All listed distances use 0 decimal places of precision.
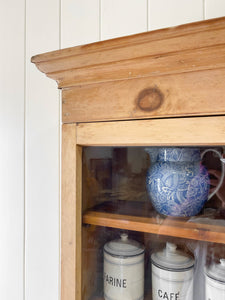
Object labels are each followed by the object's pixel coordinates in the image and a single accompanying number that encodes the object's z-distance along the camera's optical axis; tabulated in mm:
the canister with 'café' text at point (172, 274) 460
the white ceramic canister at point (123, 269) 503
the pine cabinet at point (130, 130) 401
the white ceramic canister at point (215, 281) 430
